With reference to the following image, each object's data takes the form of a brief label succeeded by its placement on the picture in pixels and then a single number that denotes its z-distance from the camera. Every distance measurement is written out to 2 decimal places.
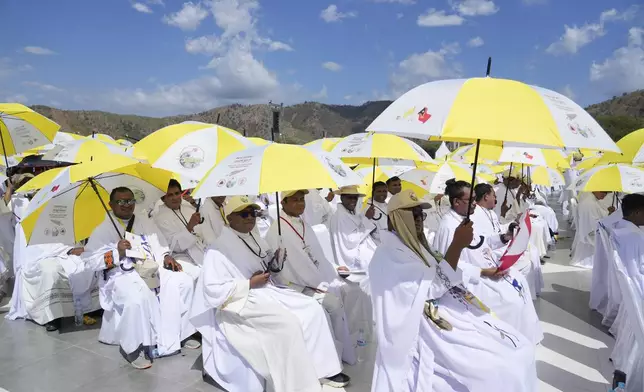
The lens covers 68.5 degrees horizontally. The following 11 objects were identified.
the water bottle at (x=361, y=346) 4.82
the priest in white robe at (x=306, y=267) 4.52
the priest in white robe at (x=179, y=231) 5.61
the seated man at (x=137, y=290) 4.62
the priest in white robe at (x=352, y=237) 5.89
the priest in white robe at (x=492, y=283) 4.46
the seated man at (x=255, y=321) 3.81
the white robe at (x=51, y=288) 5.43
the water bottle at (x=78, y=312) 5.55
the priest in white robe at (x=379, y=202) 6.88
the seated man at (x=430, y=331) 2.99
